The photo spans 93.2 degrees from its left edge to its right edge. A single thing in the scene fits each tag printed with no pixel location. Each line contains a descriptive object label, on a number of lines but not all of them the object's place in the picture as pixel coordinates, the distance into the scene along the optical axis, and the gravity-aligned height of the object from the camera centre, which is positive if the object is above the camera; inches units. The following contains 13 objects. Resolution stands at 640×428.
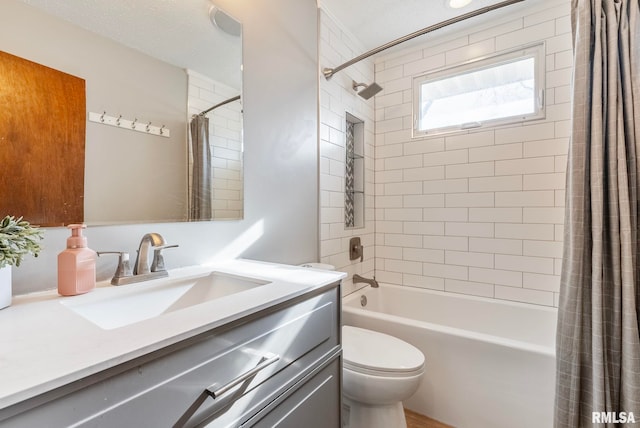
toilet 51.2 -28.4
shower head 80.2 +33.0
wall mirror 36.0 +17.2
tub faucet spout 90.6 -20.2
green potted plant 26.2 -3.2
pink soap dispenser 31.6 -5.8
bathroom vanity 17.6 -11.0
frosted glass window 80.4 +34.8
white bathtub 56.7 -31.0
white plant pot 27.2 -6.9
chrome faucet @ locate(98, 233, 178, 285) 37.2 -6.9
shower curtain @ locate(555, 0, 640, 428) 45.9 -2.6
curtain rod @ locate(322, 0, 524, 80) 60.4 +40.5
